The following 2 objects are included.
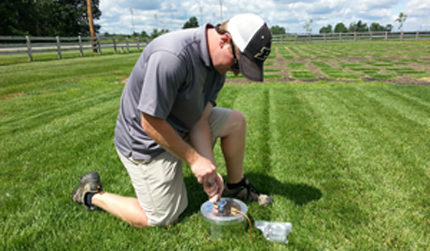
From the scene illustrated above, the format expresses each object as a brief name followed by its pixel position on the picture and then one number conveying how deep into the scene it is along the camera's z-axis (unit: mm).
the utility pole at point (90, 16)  21975
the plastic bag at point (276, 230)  2016
